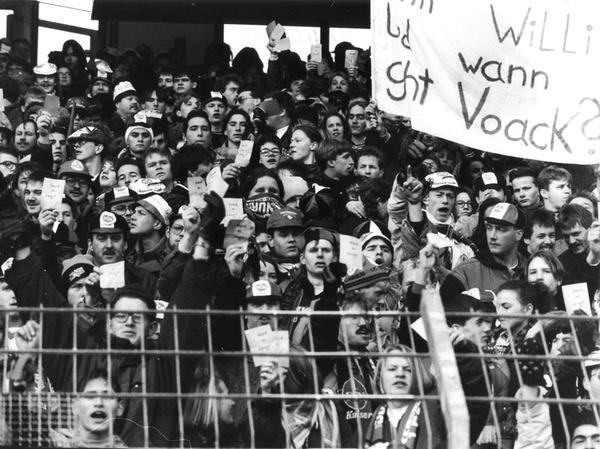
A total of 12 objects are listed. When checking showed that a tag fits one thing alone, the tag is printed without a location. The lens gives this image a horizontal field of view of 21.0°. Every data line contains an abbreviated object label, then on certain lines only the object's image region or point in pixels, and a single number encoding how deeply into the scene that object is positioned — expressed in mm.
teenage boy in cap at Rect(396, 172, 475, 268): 10391
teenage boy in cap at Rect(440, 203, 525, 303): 9867
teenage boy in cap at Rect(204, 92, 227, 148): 13758
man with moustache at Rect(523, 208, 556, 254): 10336
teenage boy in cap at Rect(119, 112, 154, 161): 12802
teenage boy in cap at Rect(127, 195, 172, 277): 10695
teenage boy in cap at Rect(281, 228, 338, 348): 9352
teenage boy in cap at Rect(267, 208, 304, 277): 10555
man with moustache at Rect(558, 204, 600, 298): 9878
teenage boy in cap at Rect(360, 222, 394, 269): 10242
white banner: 9031
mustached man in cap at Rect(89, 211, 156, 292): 10398
